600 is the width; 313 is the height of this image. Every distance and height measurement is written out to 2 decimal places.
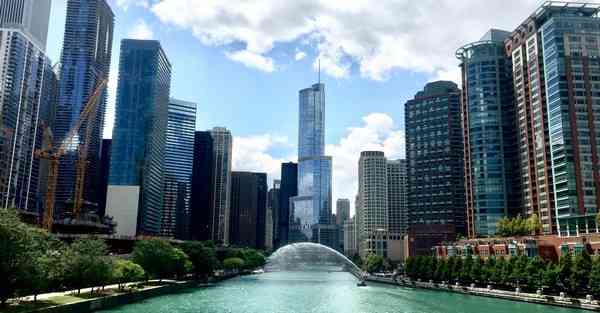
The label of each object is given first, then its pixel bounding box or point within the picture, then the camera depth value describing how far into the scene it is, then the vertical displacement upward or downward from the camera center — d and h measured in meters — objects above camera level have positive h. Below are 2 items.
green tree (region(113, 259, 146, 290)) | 120.18 -7.88
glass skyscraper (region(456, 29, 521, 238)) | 199.00 +11.42
